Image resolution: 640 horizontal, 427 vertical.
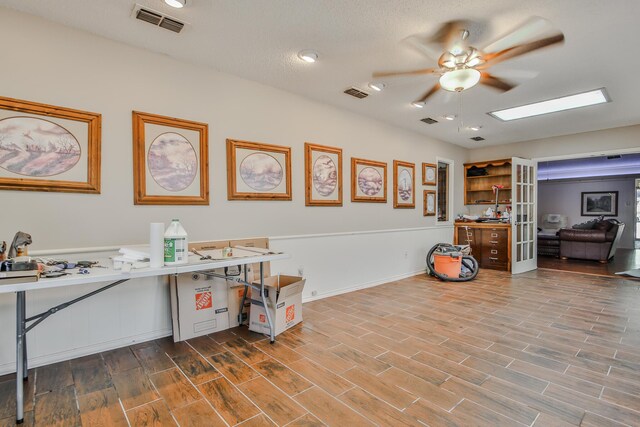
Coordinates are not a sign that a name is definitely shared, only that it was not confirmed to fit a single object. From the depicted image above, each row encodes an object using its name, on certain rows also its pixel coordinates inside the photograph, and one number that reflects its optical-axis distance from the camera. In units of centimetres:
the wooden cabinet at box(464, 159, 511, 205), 658
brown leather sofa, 700
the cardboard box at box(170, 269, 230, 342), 278
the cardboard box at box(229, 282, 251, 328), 308
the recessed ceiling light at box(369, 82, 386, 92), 355
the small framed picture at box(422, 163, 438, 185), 588
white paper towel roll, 208
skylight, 391
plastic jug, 216
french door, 580
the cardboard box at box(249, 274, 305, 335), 288
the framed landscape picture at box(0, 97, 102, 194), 226
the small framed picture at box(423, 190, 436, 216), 593
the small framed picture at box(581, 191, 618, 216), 1028
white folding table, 170
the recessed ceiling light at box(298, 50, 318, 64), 288
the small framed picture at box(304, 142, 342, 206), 404
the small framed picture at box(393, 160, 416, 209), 528
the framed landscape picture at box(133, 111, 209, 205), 279
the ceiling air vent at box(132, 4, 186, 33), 230
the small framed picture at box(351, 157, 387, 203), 461
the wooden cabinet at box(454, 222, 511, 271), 594
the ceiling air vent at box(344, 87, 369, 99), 378
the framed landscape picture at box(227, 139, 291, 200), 336
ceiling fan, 243
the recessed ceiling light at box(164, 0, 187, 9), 218
